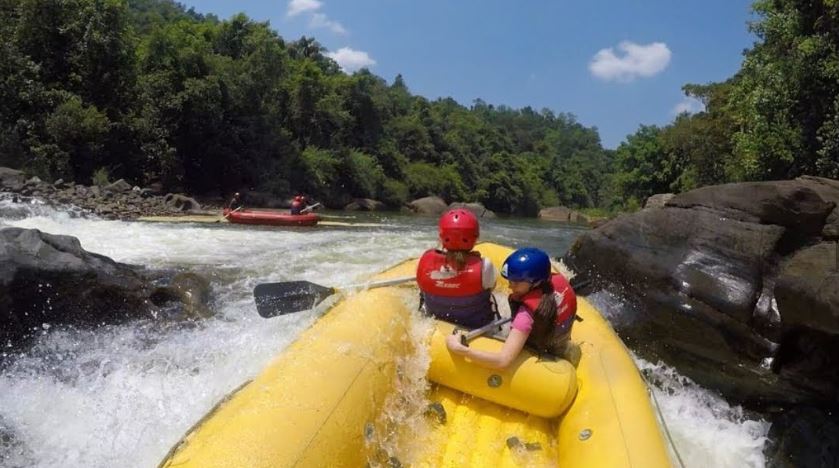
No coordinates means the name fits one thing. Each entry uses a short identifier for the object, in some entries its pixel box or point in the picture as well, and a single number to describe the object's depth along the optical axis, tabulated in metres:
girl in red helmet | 3.55
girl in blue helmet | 3.13
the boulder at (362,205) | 33.09
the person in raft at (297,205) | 15.93
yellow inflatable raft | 2.36
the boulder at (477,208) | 39.81
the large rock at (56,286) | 4.85
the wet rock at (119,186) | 18.09
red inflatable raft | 15.19
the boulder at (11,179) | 14.61
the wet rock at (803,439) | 4.52
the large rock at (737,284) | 5.28
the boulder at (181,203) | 18.48
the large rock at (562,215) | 45.23
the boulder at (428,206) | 38.03
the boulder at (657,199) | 17.06
